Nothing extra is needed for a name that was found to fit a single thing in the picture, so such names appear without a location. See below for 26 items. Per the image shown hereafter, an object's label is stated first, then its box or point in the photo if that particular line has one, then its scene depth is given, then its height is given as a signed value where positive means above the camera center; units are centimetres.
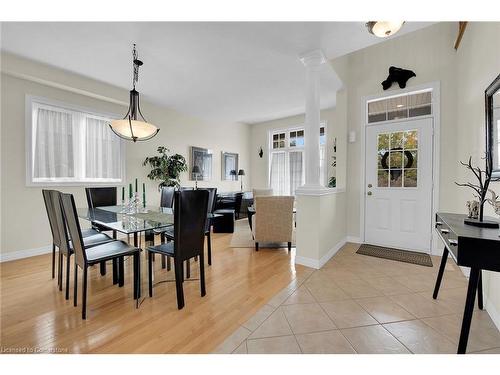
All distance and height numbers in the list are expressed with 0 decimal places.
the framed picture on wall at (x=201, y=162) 544 +58
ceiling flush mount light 201 +144
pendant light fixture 238 +63
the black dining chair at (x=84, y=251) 174 -57
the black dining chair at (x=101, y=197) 313 -17
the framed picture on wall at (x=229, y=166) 622 +56
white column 282 +74
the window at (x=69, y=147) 321 +61
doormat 295 -97
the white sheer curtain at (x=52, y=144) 323 +62
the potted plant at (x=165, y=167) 452 +38
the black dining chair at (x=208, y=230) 247 -52
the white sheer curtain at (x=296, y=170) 605 +43
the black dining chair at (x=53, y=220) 217 -35
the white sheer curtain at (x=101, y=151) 378 +60
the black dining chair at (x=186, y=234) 185 -42
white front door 324 +3
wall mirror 173 +51
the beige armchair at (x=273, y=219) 332 -50
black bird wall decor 330 +163
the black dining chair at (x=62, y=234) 199 -45
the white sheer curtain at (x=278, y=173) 636 +36
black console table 114 -35
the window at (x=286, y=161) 610 +70
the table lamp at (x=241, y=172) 638 +39
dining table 197 -34
